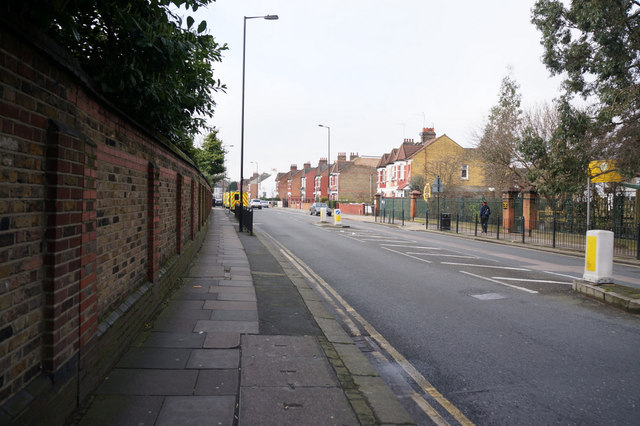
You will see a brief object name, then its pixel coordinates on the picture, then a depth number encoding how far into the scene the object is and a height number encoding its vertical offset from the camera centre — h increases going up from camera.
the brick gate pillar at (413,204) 35.23 +0.08
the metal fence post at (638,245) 13.30 -1.09
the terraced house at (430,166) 41.38 +4.22
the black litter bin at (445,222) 25.48 -0.97
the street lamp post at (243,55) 21.67 +7.48
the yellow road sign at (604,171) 15.02 +1.36
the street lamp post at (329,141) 49.50 +7.15
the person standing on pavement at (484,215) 23.00 -0.45
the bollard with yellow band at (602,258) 7.80 -0.88
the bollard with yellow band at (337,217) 26.58 -0.88
